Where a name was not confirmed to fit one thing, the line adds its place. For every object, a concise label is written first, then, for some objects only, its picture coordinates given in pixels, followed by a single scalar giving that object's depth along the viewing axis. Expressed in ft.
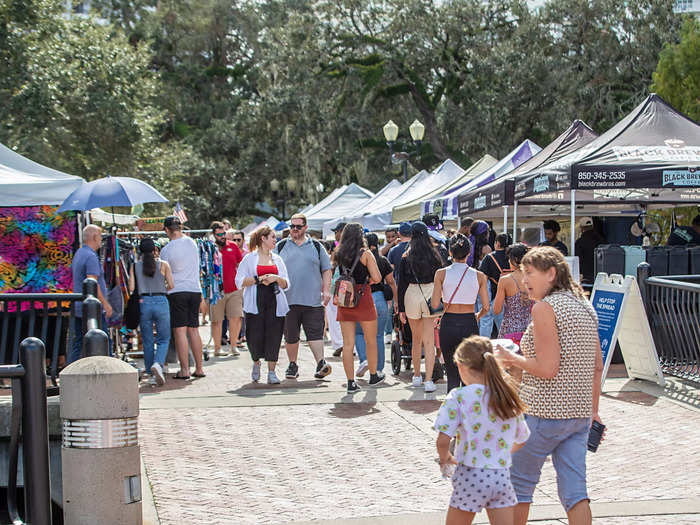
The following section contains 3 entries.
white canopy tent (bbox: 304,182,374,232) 84.28
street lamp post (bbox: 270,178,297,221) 123.95
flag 77.00
